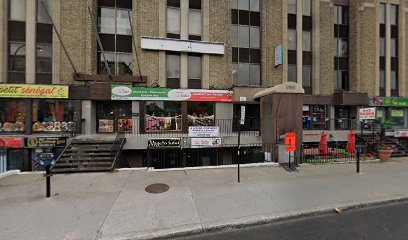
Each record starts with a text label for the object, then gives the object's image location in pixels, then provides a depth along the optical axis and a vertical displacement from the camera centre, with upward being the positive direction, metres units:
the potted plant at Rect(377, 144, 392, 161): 10.33 -1.70
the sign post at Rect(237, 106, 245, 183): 7.09 +0.17
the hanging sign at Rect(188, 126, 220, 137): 10.76 -0.62
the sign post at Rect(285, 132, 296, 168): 8.31 -0.95
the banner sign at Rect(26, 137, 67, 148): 13.38 -1.54
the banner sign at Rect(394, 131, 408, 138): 18.44 -1.22
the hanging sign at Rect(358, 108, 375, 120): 10.67 +0.39
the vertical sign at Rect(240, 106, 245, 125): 7.09 +0.17
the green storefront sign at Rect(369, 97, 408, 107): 19.61 +1.84
